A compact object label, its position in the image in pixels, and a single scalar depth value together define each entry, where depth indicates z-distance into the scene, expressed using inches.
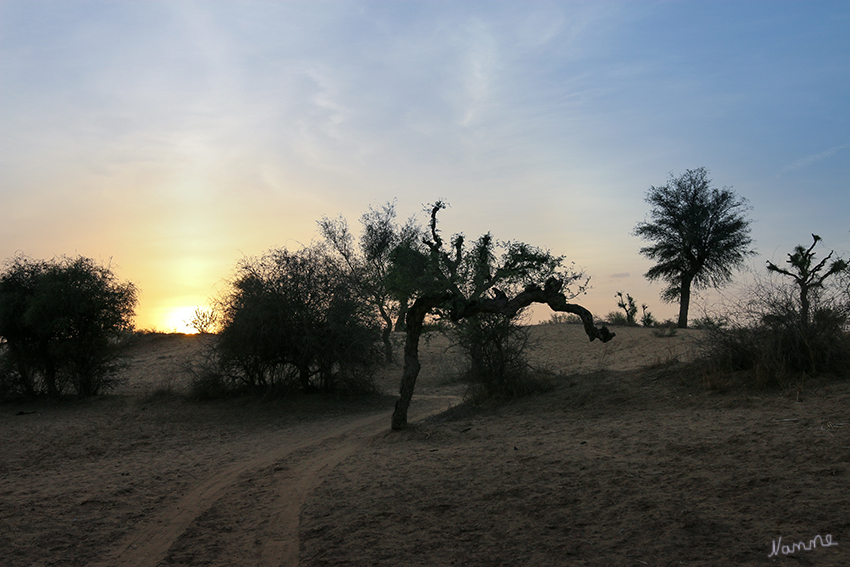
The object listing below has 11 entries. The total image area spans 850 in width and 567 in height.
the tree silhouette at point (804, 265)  822.0
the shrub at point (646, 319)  1451.4
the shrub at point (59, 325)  742.5
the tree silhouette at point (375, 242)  1044.1
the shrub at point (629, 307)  1470.2
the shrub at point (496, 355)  579.8
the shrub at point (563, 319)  1476.4
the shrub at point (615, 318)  1412.0
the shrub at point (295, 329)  671.1
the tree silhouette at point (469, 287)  441.1
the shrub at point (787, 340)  429.1
